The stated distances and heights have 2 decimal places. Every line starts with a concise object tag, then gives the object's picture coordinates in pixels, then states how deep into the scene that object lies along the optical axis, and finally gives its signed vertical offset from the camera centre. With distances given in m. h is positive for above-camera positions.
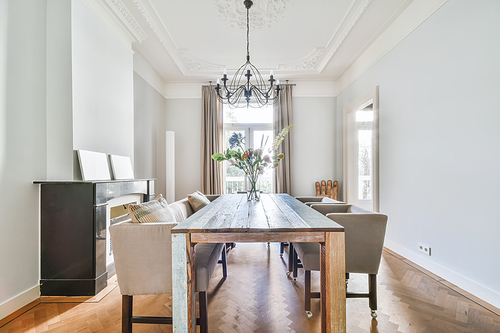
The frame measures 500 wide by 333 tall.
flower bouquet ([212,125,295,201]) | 2.21 +0.08
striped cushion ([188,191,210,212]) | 2.45 -0.37
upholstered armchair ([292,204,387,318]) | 1.54 -0.51
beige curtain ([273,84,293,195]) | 4.88 +0.64
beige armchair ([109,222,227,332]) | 1.32 -0.54
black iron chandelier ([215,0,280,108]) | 4.68 +1.73
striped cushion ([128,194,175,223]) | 1.44 -0.30
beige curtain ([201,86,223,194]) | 4.86 +0.59
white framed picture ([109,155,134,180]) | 2.62 +0.01
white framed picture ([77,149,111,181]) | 2.14 +0.03
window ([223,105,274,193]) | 5.19 +0.84
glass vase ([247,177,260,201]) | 2.32 -0.27
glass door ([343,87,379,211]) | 3.45 +0.28
